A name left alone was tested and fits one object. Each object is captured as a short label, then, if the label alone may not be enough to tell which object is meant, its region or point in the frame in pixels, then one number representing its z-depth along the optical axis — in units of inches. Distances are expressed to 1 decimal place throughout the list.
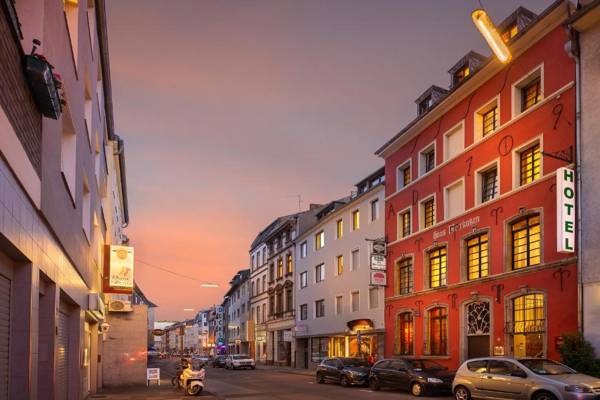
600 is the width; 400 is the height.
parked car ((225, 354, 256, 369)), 2097.7
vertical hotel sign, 780.0
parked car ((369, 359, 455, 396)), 906.1
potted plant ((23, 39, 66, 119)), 296.8
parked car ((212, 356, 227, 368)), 2336.9
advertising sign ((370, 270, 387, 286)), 1341.0
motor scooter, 933.1
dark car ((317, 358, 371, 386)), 1128.2
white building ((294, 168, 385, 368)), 1476.4
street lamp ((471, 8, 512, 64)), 408.5
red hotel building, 864.3
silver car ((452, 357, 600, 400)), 619.2
